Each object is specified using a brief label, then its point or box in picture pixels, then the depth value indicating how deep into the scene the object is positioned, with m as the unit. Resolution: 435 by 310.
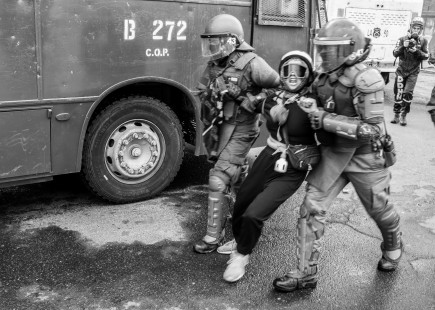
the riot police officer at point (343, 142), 3.30
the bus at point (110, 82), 4.27
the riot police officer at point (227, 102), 4.14
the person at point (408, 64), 9.23
